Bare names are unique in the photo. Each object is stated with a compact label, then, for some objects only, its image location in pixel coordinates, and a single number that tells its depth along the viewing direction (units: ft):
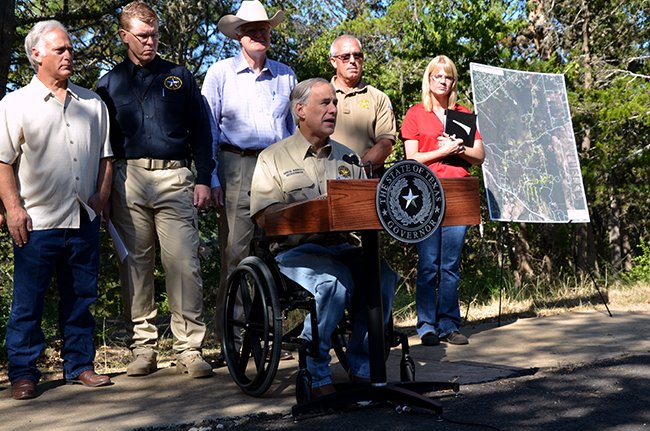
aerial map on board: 22.90
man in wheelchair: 14.02
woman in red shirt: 20.07
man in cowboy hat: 18.71
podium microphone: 14.52
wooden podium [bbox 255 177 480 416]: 12.63
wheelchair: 14.02
